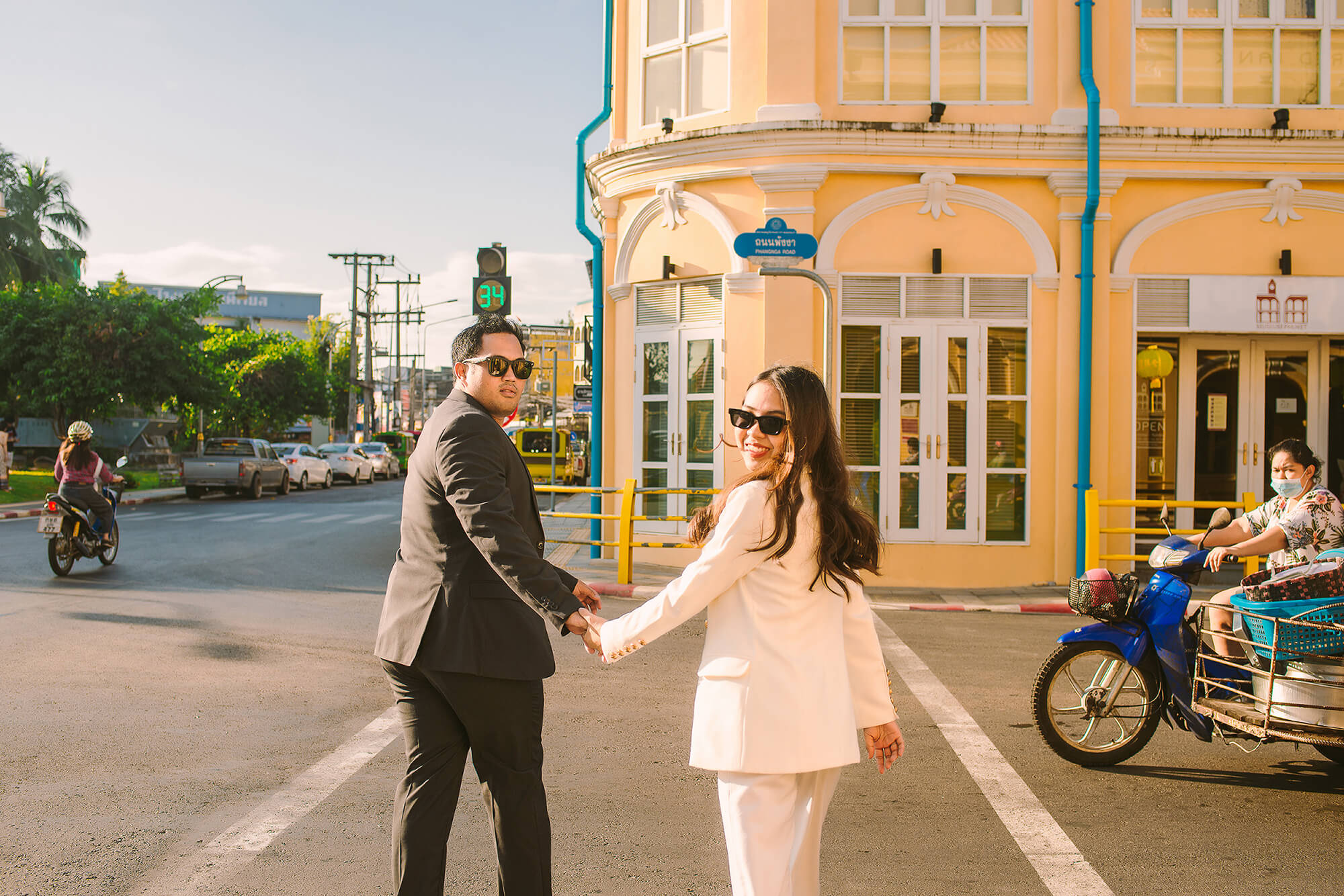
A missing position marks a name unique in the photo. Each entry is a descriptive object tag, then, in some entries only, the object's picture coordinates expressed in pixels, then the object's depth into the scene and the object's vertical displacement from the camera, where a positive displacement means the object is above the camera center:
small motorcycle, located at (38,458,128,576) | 12.97 -1.14
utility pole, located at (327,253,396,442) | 53.78 +5.67
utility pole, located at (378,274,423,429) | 67.50 +6.50
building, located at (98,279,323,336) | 92.31 +10.85
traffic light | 11.22 +1.54
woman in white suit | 2.93 -0.51
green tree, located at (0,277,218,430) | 31.39 +2.40
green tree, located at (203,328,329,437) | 46.97 +2.32
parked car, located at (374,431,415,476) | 56.51 -0.32
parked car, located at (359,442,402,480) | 48.31 -0.97
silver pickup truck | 30.05 -0.89
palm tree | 42.25 +8.31
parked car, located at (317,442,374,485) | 42.88 -0.92
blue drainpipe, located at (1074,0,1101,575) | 13.09 +1.73
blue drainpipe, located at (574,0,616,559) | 15.34 +2.04
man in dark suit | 3.36 -0.63
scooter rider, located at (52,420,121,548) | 13.27 -0.50
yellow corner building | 13.34 +2.64
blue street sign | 11.43 +2.00
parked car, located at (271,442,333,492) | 36.91 -0.95
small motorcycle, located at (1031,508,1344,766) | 5.14 -1.15
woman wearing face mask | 6.18 -0.45
